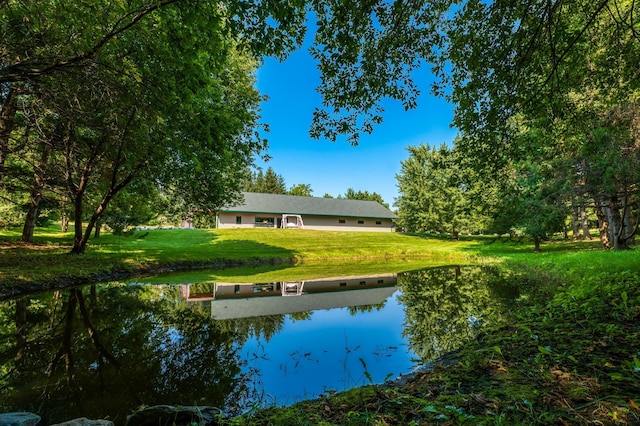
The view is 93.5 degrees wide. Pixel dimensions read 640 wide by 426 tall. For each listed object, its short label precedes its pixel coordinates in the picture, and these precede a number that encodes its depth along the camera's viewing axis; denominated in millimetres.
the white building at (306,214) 37938
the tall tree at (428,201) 37594
